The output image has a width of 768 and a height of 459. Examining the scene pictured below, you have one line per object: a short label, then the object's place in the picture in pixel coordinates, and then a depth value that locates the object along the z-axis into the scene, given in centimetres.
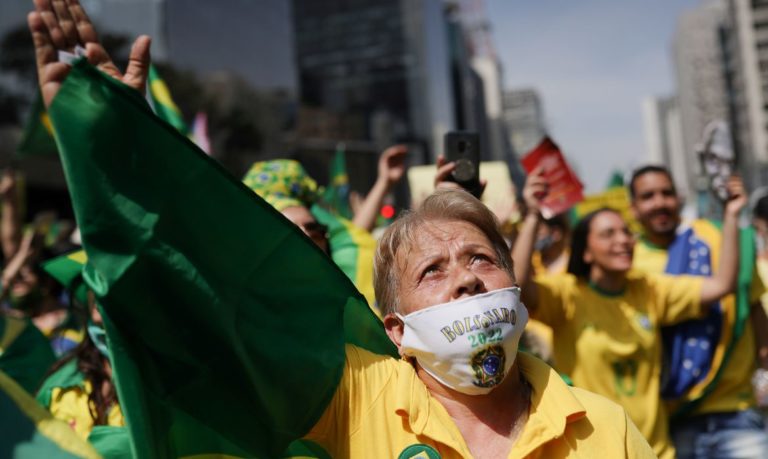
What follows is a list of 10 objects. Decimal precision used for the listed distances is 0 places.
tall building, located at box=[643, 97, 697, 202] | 14538
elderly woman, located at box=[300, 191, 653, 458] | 190
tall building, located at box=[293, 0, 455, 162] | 6994
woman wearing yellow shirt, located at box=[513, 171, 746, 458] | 373
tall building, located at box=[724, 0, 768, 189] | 8025
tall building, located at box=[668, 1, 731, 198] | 9556
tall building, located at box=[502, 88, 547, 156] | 11469
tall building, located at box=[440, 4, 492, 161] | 8450
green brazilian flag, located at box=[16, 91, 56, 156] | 379
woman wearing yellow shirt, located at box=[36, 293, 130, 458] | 280
